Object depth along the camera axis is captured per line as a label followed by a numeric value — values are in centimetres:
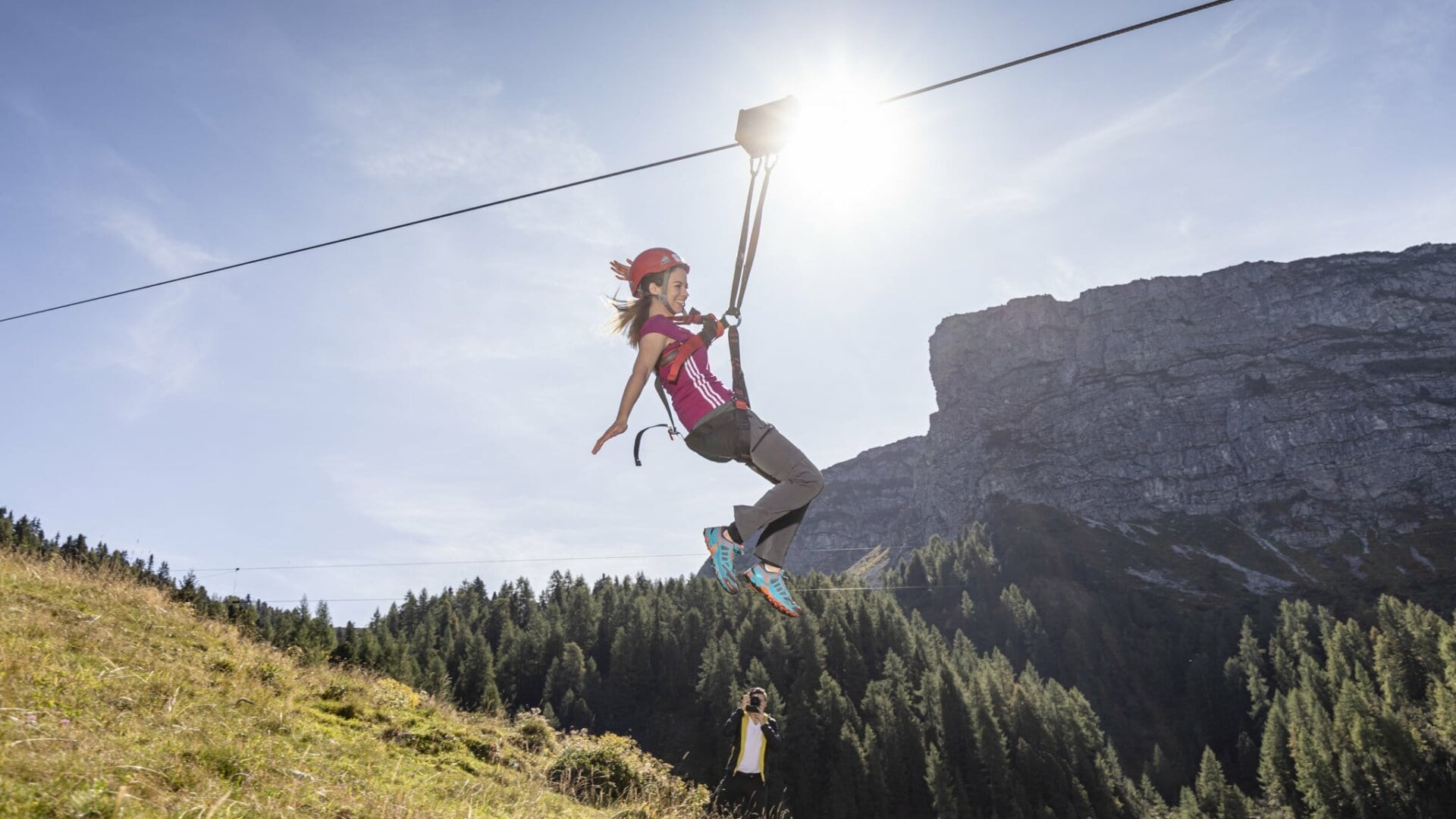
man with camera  1056
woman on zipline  563
